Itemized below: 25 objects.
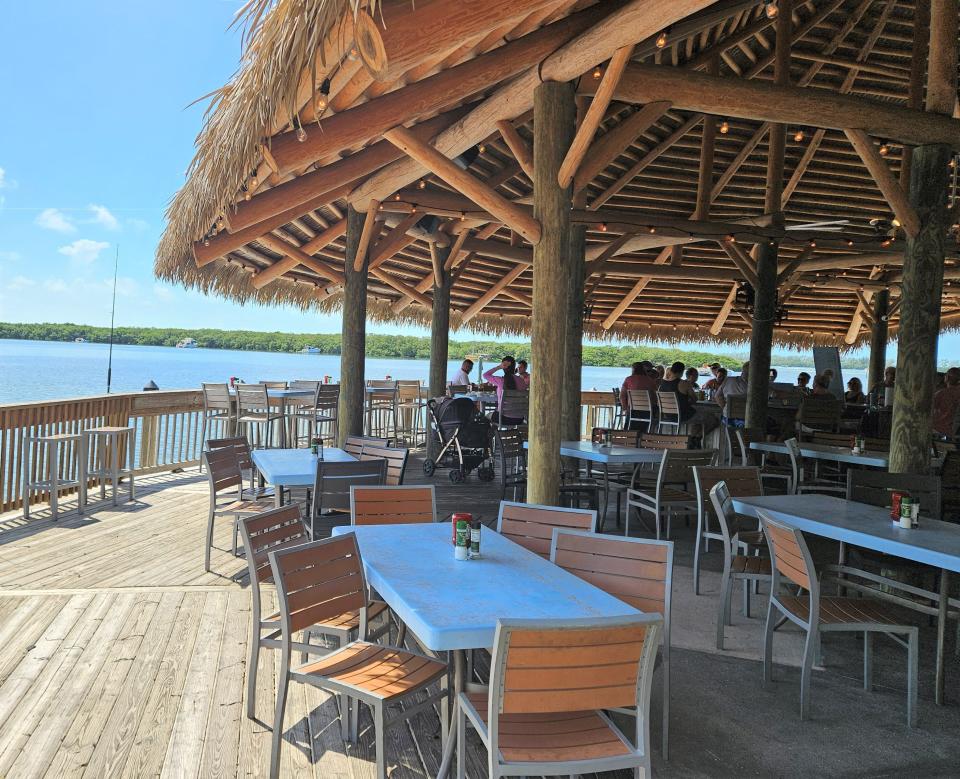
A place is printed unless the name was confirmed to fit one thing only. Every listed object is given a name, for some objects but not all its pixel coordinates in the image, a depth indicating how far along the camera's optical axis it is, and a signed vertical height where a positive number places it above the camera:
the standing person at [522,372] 12.39 +0.29
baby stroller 8.43 -0.58
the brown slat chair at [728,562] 3.82 -0.91
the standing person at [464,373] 12.05 +0.22
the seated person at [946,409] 8.27 -0.03
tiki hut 4.41 +2.06
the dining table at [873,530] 3.18 -0.62
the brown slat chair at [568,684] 1.81 -0.76
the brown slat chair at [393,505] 3.69 -0.63
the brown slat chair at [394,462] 4.95 -0.54
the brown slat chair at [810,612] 3.04 -0.94
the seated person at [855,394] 12.10 +0.14
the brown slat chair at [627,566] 2.69 -0.68
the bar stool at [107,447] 7.02 -0.78
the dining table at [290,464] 4.52 -0.59
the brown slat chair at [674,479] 5.38 -0.66
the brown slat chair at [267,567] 2.78 -0.74
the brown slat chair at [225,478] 4.86 -0.73
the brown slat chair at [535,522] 3.49 -0.65
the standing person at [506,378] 10.40 +0.13
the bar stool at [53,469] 6.42 -0.91
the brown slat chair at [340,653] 2.35 -0.98
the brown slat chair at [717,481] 4.69 -0.56
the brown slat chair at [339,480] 4.41 -0.62
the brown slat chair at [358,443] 5.68 -0.48
